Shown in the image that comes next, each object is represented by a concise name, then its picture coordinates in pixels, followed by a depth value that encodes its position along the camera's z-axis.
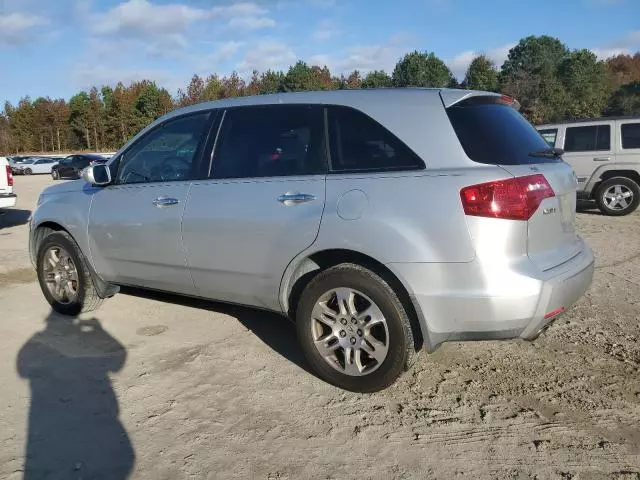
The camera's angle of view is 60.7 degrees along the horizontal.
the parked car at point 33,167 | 38.31
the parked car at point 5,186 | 10.27
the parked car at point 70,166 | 31.42
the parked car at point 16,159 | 39.80
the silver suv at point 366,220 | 2.96
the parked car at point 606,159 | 10.47
